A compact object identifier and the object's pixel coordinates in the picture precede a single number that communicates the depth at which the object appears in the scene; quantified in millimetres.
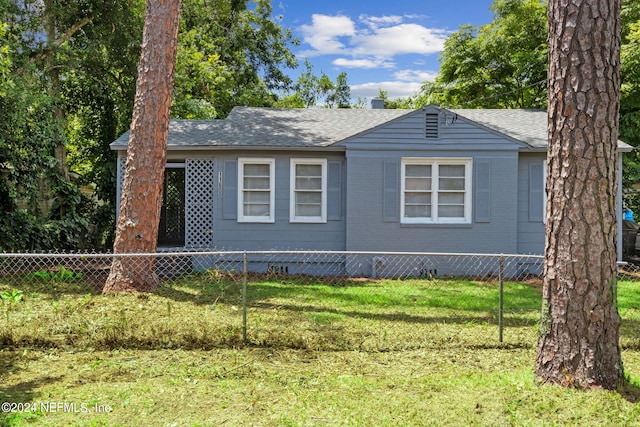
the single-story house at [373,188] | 10680
